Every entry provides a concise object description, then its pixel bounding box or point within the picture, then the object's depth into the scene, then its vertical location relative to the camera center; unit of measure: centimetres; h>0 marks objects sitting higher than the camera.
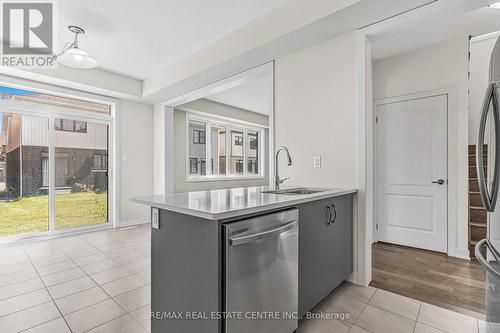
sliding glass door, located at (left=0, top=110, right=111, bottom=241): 366 -12
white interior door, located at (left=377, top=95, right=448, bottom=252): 319 -10
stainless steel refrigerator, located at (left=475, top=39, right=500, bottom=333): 126 -6
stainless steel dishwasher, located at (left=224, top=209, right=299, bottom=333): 118 -58
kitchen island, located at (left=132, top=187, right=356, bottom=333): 116 -51
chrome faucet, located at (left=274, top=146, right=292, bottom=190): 241 -15
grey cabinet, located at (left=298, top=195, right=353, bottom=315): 170 -65
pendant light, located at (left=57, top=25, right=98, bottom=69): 278 +123
